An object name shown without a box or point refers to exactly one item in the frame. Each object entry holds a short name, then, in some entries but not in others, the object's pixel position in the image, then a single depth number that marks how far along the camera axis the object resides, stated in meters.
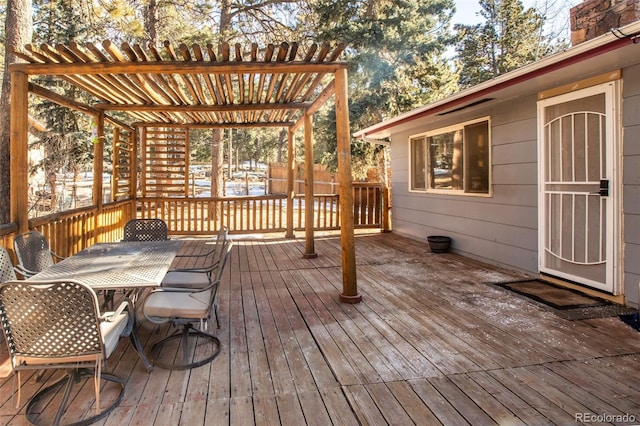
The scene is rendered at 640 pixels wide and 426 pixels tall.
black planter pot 6.27
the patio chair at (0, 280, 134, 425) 1.80
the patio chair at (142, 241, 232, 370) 2.51
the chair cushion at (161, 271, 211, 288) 3.16
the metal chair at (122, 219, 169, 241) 4.39
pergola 3.43
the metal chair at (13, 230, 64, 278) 2.87
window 5.67
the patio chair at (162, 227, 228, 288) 3.09
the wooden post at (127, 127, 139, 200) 7.43
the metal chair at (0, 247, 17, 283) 2.56
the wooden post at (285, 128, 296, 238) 7.46
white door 3.71
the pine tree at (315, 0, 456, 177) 9.95
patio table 2.36
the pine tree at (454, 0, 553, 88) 16.31
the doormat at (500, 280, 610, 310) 3.68
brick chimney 3.80
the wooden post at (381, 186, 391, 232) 8.56
